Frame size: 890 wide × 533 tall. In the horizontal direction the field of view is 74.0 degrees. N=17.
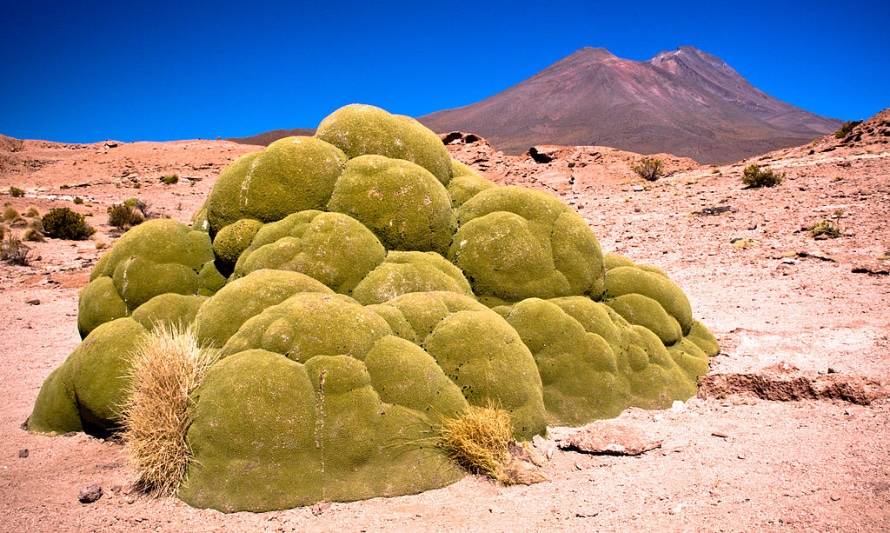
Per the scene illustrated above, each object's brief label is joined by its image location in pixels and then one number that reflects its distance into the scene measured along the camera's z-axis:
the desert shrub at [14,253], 18.89
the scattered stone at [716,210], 21.44
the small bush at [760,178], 22.83
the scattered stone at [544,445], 6.14
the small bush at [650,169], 31.91
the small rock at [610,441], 6.11
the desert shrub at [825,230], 16.67
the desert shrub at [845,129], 28.58
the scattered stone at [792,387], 7.04
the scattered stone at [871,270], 13.45
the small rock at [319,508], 5.06
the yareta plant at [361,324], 5.45
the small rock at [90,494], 5.36
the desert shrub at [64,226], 23.19
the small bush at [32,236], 21.68
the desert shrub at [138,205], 29.47
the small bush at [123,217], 26.23
